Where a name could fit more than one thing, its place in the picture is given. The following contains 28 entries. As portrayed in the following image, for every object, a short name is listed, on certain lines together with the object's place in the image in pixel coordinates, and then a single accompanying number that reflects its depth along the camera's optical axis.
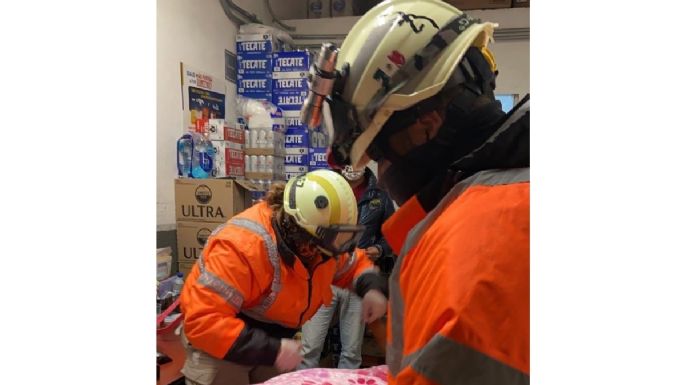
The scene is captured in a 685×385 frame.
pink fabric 1.58
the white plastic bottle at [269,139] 4.27
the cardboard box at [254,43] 4.62
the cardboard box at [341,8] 5.21
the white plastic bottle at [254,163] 4.22
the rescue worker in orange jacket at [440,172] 0.64
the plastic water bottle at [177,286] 3.16
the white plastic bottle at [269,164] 4.22
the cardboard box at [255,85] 4.64
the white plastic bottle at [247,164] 4.22
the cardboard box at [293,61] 4.55
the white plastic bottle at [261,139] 4.27
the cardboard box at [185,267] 3.48
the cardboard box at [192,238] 3.47
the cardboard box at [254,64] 4.64
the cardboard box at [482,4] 4.58
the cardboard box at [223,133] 3.95
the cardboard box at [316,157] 4.57
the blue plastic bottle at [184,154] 3.68
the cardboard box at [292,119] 4.58
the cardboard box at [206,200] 3.51
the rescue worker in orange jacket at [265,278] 1.91
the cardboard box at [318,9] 5.29
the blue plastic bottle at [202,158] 3.73
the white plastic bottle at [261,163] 4.22
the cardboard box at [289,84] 4.55
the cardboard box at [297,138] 4.56
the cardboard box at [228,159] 3.89
